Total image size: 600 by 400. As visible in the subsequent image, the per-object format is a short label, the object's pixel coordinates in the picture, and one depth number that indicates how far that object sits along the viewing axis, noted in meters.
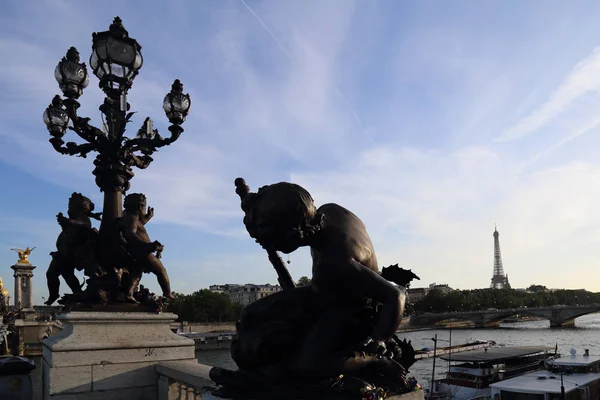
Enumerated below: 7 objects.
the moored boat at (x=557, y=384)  16.97
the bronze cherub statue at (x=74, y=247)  6.07
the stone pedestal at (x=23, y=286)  39.81
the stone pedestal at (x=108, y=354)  5.07
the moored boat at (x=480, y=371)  23.44
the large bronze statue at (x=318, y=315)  2.20
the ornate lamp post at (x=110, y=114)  6.41
